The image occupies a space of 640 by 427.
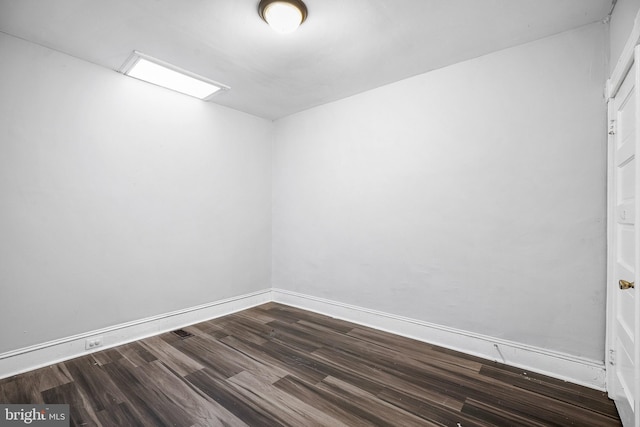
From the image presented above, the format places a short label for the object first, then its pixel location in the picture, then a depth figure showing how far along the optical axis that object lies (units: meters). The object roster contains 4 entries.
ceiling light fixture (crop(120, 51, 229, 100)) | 2.77
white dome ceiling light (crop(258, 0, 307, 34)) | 1.99
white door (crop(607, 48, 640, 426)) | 1.62
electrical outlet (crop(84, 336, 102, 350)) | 2.73
